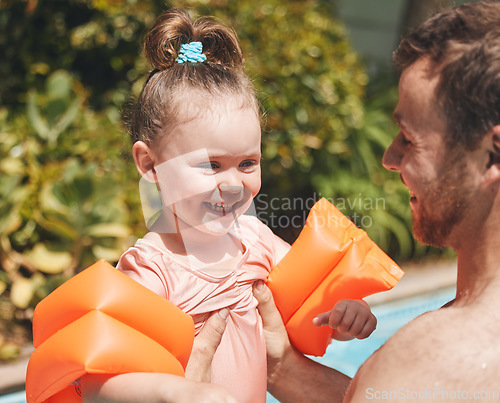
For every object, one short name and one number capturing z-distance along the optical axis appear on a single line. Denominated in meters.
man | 1.91
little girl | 2.04
